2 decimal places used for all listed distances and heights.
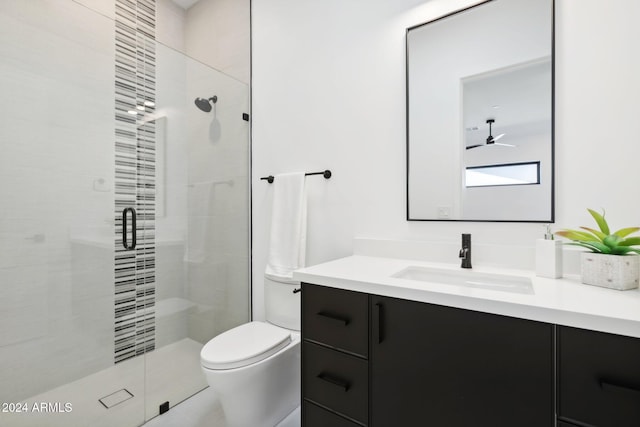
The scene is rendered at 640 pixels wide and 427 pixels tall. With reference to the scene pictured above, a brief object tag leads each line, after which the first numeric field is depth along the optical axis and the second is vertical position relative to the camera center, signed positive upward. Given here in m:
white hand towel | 1.73 -0.10
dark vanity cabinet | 0.78 -0.47
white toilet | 1.28 -0.71
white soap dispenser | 1.07 -0.17
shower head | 1.92 +0.70
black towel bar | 1.73 +0.21
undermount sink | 1.10 -0.27
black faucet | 1.25 -0.17
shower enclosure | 1.31 -0.04
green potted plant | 0.91 -0.15
